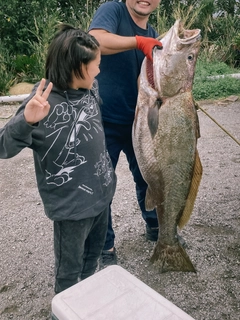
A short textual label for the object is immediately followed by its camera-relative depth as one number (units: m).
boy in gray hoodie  1.56
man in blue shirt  1.81
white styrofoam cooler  1.31
